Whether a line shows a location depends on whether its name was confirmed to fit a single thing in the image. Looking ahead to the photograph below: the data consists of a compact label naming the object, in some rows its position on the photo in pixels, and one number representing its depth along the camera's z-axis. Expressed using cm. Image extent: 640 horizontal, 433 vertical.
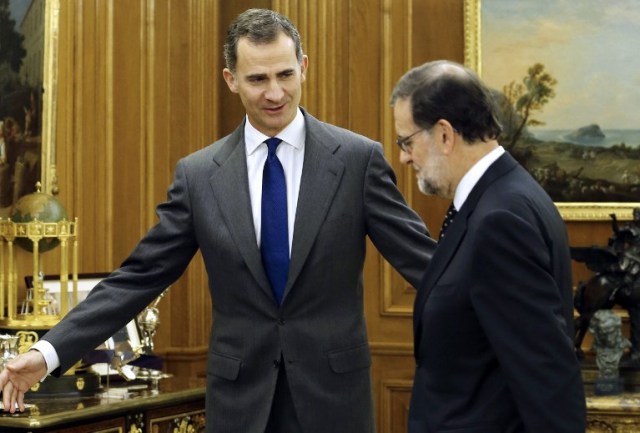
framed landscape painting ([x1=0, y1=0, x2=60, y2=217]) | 917
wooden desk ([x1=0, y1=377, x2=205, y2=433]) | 753
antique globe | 877
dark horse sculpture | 972
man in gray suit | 608
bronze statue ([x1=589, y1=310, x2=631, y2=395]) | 972
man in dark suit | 424
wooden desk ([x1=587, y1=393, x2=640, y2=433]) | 927
